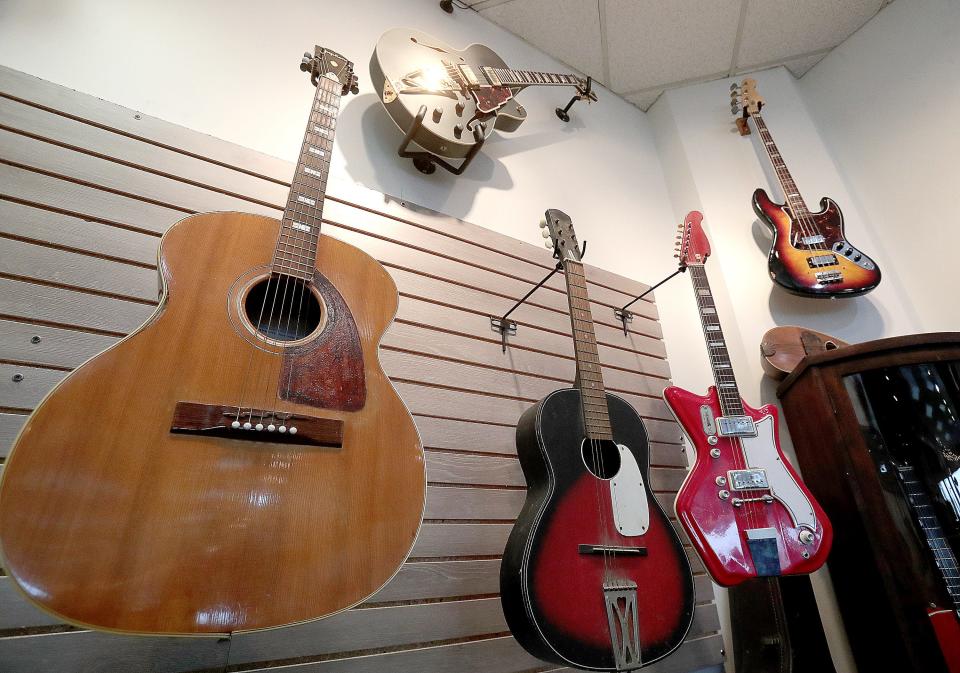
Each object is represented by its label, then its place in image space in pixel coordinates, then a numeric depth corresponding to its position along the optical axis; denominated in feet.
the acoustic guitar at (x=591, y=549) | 3.52
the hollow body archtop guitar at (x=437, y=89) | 6.08
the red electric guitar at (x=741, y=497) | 4.63
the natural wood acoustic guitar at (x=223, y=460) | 2.22
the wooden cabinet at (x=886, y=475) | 4.61
